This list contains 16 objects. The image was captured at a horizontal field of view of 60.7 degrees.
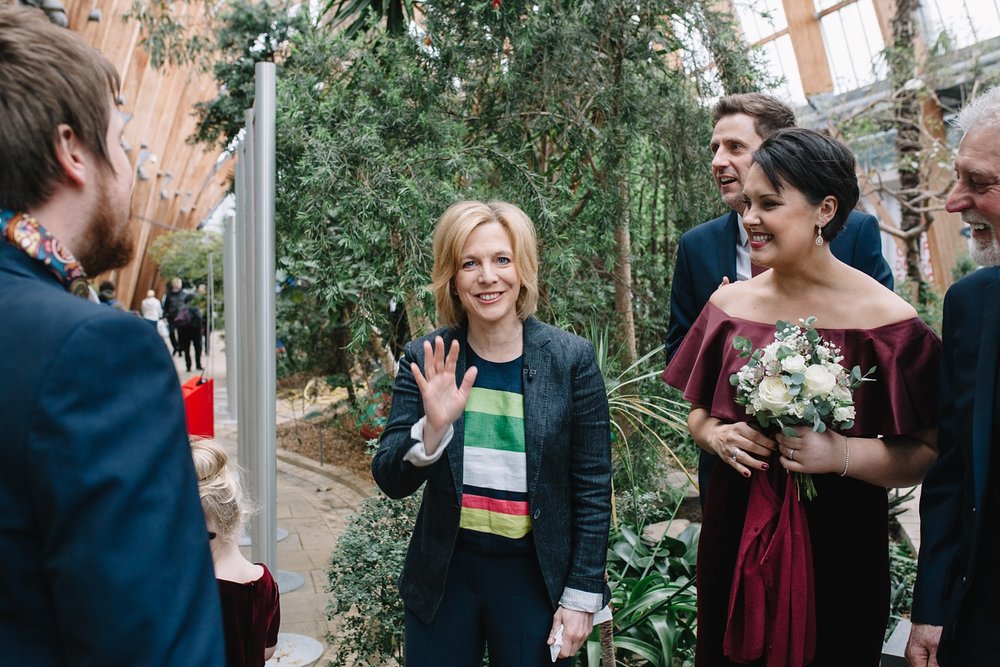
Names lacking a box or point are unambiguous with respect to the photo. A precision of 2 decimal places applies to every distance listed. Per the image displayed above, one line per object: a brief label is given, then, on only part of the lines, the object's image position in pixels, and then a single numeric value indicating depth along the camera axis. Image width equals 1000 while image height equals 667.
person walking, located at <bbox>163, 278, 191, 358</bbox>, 17.47
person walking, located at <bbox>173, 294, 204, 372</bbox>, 16.89
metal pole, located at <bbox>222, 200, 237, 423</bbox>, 8.56
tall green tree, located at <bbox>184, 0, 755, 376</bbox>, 4.43
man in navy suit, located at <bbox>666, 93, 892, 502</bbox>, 2.81
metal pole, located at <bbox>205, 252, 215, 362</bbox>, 13.55
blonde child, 2.21
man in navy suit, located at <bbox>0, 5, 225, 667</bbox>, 0.98
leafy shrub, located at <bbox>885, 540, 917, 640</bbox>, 4.07
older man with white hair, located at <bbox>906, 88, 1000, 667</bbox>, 1.76
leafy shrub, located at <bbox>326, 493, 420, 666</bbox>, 3.26
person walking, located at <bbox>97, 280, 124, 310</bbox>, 16.04
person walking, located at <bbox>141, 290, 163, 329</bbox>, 19.29
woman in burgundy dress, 2.03
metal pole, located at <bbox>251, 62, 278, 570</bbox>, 3.40
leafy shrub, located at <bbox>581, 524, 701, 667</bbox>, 3.38
